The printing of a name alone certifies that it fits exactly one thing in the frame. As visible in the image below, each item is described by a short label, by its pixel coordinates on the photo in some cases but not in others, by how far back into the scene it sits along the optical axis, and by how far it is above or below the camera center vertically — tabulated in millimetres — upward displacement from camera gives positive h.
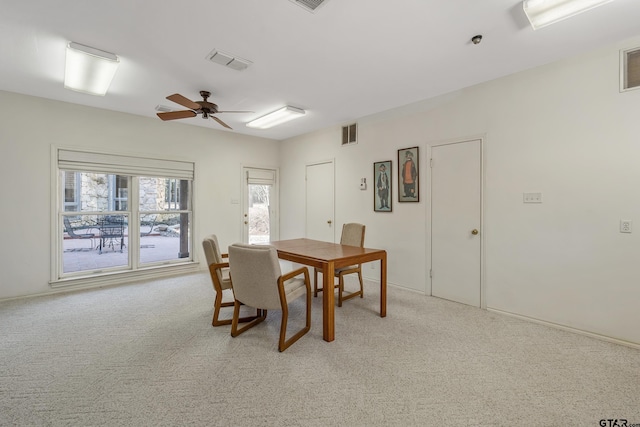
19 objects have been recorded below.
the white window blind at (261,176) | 5905 +755
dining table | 2600 -476
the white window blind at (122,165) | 4039 +735
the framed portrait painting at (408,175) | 3996 +522
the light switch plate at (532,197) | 2957 +153
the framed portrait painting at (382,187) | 4336 +380
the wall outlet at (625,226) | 2492 -124
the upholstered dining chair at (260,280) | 2348 -583
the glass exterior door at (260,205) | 5863 +142
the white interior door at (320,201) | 5262 +204
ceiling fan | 3160 +1166
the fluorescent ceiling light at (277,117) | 4246 +1515
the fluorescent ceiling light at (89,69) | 2633 +1467
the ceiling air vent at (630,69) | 2461 +1245
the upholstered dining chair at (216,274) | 2842 -630
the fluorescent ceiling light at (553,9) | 2027 +1482
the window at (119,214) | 4129 -41
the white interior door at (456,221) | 3436 -118
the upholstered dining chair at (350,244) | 3496 -450
